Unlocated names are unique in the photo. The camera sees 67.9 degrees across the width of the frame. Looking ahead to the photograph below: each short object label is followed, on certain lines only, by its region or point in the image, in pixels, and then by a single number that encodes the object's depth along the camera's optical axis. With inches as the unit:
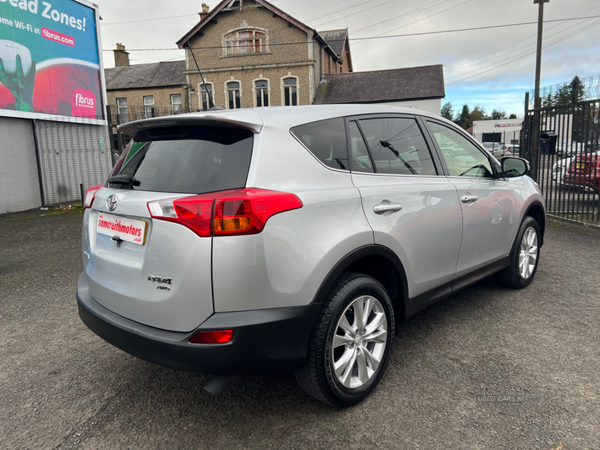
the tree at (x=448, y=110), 3777.6
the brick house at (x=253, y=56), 1248.8
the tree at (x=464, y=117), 4013.3
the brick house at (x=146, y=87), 1408.7
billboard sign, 422.0
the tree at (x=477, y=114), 4180.6
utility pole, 673.0
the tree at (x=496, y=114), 4577.3
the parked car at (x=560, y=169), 314.6
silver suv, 80.8
